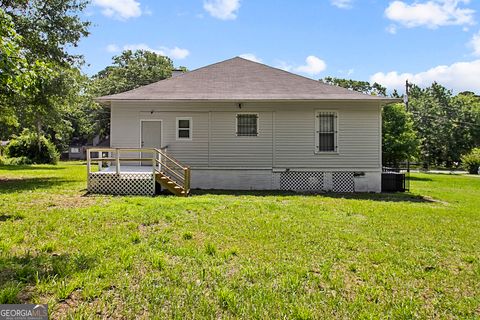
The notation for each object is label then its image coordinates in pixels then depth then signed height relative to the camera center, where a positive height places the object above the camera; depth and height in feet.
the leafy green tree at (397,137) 75.72 +3.43
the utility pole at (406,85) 127.85 +24.14
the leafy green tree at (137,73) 133.90 +30.26
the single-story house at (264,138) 44.34 +1.83
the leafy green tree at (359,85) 176.65 +34.24
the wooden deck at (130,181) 36.09 -2.91
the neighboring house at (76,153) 180.24 -0.61
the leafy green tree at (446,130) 155.74 +10.28
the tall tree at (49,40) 47.75 +15.23
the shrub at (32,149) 105.29 +0.72
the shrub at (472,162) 111.87 -2.58
